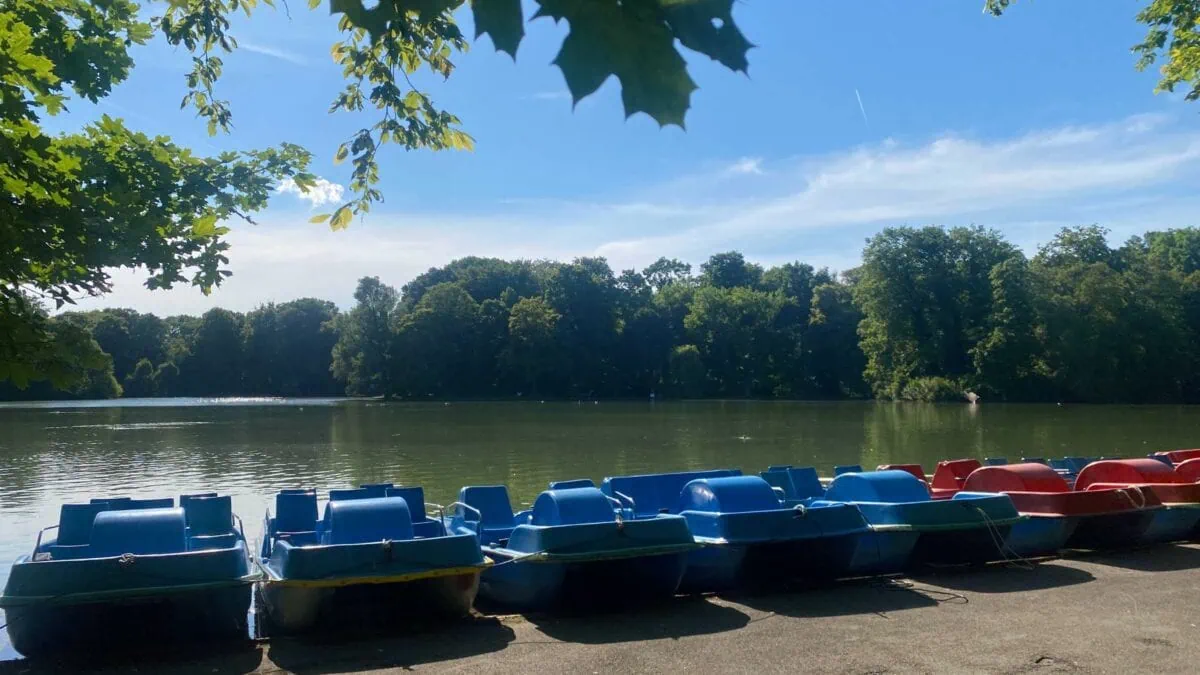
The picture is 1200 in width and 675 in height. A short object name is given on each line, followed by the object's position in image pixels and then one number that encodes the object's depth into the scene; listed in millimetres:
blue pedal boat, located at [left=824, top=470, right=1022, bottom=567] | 10641
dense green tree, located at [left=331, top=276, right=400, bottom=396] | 100750
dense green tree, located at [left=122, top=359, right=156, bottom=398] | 111125
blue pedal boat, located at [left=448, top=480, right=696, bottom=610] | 8992
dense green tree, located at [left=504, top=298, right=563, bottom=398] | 99188
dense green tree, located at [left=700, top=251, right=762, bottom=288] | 128375
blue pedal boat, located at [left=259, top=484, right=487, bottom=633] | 8312
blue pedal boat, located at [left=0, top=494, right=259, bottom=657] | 7707
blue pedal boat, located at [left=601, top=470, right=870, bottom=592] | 9875
